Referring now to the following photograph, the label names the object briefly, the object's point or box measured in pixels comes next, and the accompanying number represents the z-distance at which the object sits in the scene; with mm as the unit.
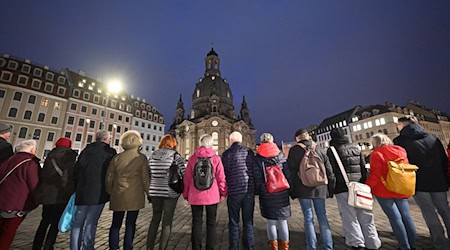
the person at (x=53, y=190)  3717
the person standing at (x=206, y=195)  3635
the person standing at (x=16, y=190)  3234
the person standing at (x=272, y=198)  3723
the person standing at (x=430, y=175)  3568
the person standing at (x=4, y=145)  3793
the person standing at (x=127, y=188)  3664
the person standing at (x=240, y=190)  3818
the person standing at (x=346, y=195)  3521
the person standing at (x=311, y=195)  3711
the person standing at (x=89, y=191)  3623
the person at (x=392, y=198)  3658
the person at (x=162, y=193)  3814
